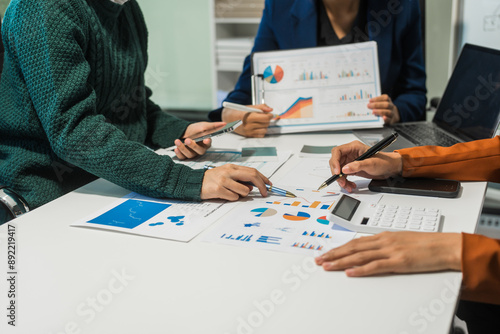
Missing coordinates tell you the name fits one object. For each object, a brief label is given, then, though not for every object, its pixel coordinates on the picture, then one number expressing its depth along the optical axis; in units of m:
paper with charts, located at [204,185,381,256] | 0.87
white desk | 0.66
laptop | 1.49
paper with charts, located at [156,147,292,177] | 1.33
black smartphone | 1.08
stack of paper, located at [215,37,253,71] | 3.23
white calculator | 0.90
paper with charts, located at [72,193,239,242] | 0.93
